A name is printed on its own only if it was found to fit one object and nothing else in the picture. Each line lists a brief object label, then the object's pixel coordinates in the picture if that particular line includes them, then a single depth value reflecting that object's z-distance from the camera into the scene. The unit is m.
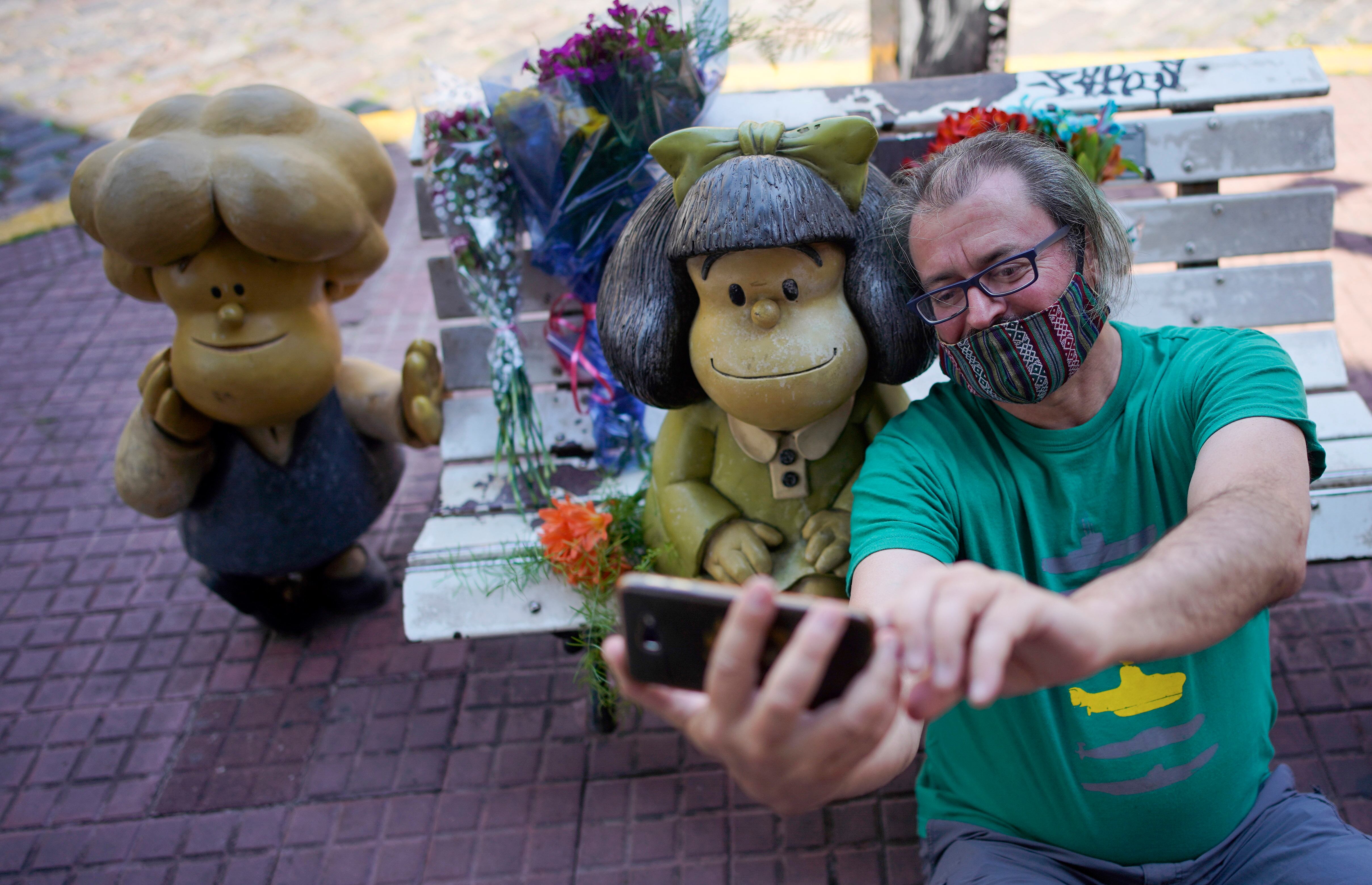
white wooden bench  3.08
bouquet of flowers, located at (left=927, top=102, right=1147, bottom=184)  2.39
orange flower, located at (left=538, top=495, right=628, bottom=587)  2.45
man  1.75
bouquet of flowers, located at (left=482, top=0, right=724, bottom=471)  2.59
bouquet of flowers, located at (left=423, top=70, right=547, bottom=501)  2.81
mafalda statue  1.88
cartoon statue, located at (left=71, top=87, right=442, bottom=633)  2.52
